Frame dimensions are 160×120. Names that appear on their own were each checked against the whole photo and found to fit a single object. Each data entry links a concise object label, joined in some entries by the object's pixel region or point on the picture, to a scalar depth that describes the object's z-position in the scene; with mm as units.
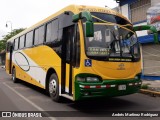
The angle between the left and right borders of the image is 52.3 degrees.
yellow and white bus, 4616
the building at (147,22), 9568
